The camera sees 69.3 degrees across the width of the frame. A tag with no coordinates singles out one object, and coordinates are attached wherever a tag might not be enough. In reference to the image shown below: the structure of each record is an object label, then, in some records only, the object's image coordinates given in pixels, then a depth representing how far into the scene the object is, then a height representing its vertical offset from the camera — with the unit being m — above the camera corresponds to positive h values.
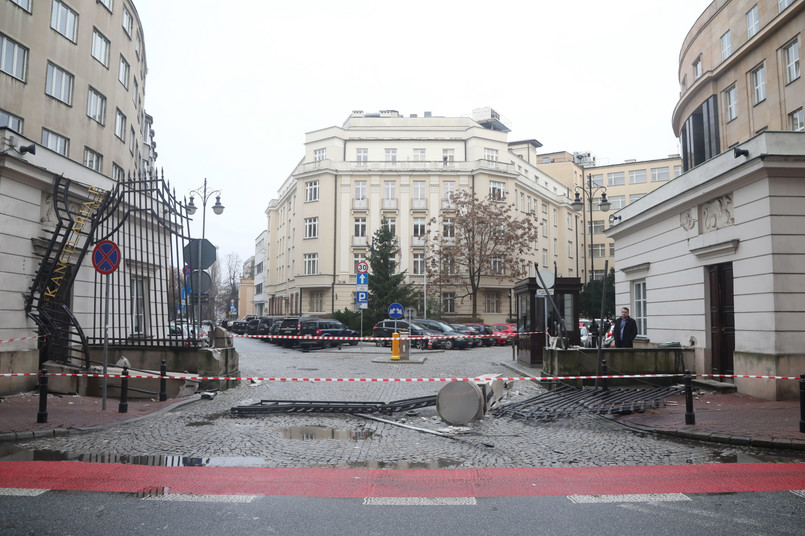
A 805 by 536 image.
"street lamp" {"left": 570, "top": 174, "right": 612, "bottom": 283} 27.21 +5.44
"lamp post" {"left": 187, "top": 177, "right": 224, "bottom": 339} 22.29 +5.41
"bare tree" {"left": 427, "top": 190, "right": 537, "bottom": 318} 46.44 +5.67
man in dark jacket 15.15 -0.36
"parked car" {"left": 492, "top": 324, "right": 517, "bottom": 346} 35.06 -1.09
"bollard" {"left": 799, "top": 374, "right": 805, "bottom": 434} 8.09 -1.18
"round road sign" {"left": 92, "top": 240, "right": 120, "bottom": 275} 10.51 +0.98
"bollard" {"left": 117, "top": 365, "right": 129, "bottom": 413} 10.15 -1.44
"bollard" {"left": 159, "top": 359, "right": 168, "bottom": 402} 11.60 -1.53
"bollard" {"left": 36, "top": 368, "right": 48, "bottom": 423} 8.91 -1.37
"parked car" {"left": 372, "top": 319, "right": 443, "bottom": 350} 31.72 -0.92
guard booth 18.94 +0.03
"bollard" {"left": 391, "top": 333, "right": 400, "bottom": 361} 22.19 -1.29
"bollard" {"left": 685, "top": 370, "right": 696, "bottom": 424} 8.94 -1.35
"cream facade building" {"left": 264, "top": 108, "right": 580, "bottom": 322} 52.55 +11.57
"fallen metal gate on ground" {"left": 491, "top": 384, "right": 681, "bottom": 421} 10.27 -1.63
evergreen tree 42.66 +2.51
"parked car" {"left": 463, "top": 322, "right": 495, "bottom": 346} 35.60 -1.06
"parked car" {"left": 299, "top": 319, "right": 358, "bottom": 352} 29.83 -0.92
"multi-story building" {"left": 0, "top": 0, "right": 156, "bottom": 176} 20.45 +9.24
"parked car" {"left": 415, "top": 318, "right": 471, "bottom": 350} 31.98 -1.33
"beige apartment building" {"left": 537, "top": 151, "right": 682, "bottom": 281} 73.62 +17.96
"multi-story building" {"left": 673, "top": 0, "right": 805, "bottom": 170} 23.08 +10.83
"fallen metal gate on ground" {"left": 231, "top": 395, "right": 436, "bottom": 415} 10.53 -1.72
